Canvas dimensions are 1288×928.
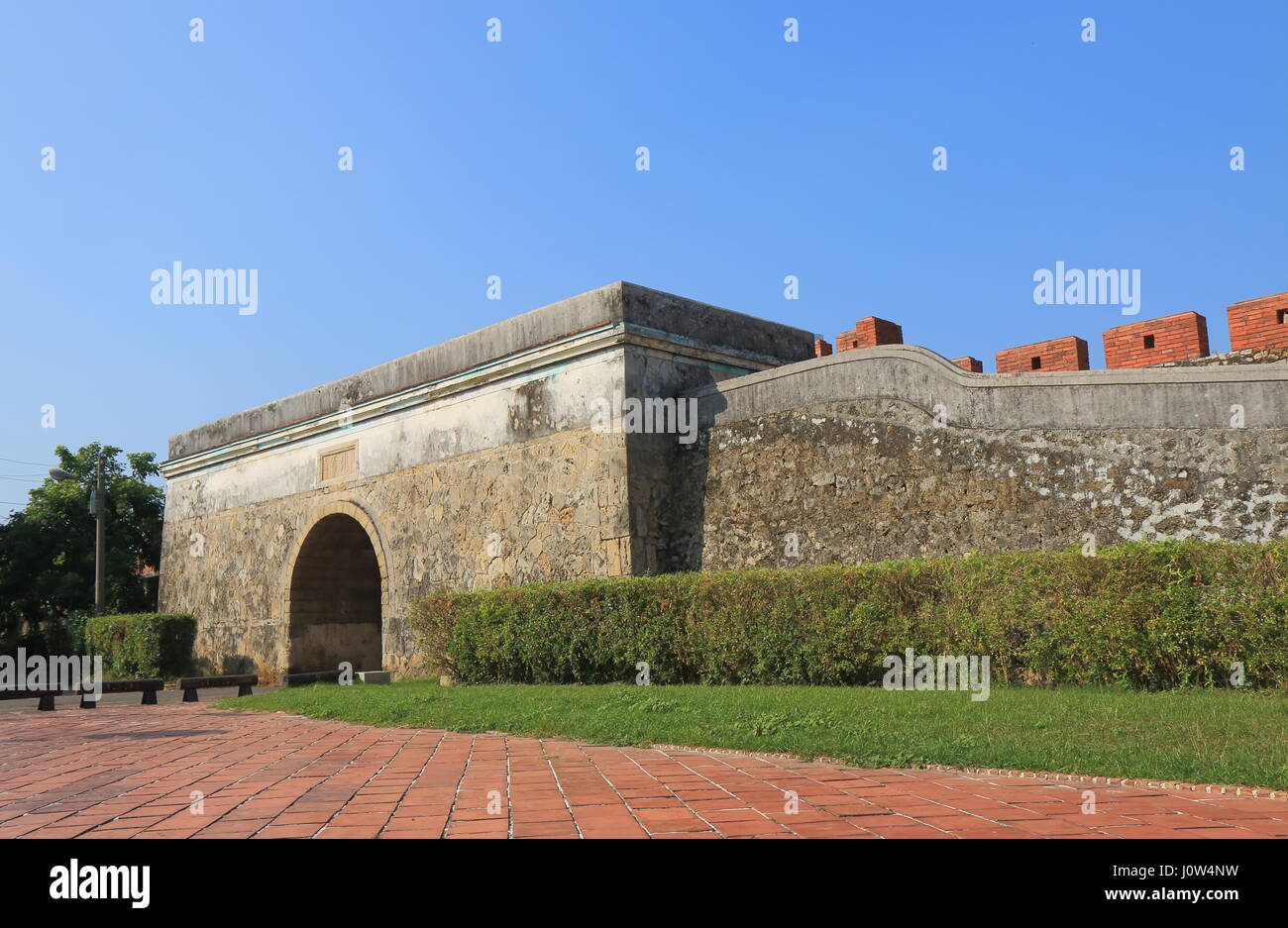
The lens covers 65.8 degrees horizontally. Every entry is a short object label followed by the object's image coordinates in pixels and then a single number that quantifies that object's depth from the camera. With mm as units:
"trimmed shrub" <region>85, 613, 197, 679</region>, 18250
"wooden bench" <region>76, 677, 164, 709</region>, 11844
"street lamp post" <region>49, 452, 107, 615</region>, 20984
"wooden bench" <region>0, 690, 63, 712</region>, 11258
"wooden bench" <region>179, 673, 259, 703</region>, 12383
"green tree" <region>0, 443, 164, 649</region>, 24203
